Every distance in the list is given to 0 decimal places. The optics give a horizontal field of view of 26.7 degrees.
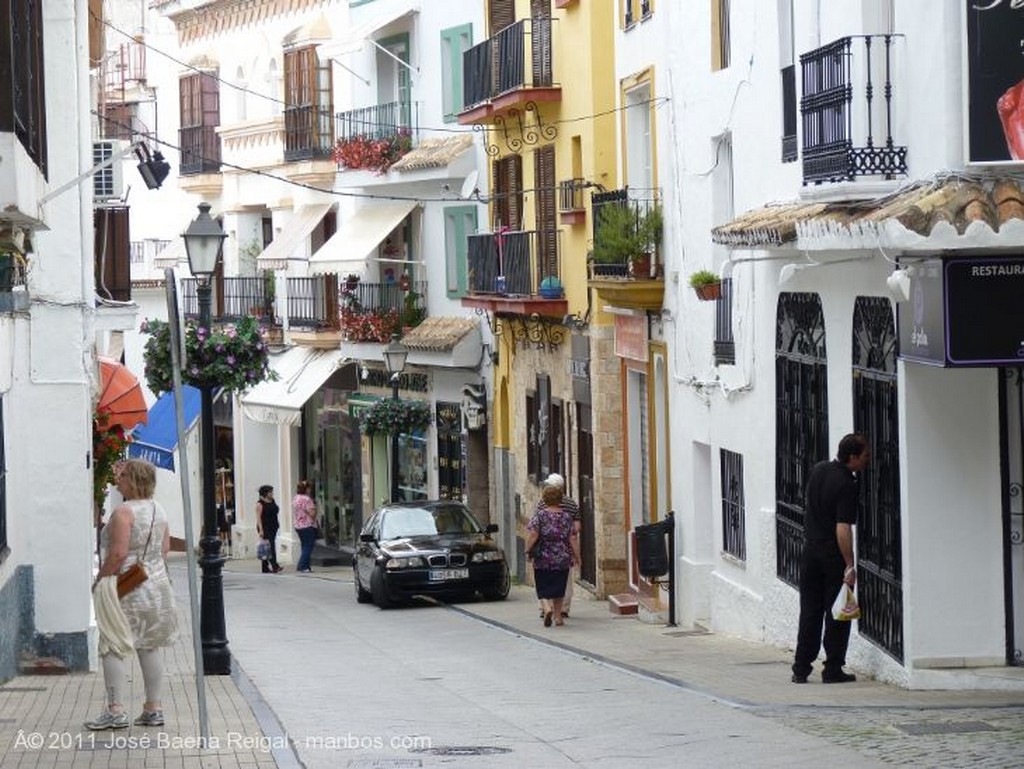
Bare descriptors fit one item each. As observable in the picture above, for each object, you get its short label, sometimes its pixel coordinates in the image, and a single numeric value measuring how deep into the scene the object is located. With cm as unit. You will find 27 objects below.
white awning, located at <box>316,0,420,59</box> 4038
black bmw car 2972
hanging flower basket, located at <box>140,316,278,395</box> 2311
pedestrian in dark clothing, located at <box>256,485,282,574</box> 4216
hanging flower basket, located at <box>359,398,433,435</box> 3962
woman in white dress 1413
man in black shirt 1630
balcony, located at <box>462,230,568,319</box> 3325
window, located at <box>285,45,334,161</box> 4525
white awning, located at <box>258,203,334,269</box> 4528
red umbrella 2973
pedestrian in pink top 4172
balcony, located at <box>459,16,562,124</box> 3366
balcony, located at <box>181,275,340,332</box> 4447
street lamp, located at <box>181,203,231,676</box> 1923
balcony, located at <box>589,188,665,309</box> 2669
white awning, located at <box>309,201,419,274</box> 4134
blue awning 4162
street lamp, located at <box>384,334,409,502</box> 3791
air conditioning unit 2811
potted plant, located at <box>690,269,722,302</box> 2288
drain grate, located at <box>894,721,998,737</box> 1342
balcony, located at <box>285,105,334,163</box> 4522
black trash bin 2555
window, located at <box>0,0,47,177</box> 1160
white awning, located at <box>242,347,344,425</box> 4384
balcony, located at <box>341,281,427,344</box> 4172
